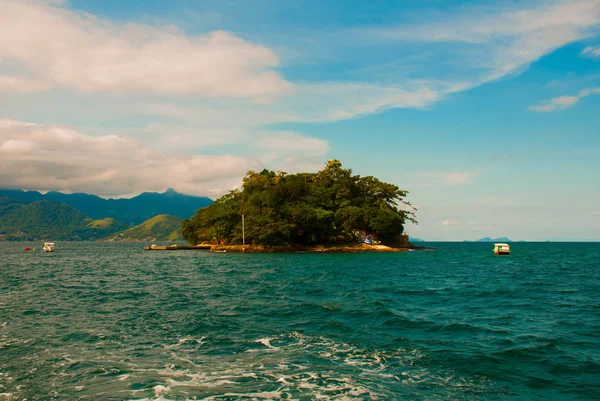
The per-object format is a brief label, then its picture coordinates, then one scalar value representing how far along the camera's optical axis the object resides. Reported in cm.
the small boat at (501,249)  9038
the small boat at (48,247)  11314
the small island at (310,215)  9106
